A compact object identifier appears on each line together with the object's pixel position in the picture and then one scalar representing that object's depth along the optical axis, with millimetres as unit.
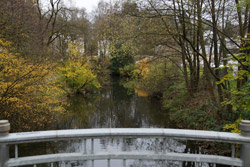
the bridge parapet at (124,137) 2500
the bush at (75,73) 19906
